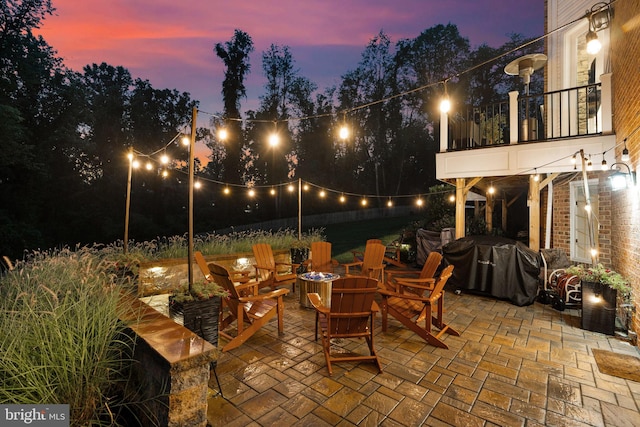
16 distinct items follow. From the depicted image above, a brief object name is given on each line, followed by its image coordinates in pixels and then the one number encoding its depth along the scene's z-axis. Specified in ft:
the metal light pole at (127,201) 16.61
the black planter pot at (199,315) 9.55
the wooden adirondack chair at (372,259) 19.55
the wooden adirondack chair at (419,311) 12.20
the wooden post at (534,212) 20.06
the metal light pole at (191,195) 10.44
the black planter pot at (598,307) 13.47
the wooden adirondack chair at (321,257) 21.04
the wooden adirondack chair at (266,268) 17.92
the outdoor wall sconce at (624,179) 13.14
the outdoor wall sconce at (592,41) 10.89
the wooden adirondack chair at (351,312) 10.18
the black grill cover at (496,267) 17.71
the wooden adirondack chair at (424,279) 14.52
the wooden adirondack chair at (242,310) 11.80
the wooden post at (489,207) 29.63
